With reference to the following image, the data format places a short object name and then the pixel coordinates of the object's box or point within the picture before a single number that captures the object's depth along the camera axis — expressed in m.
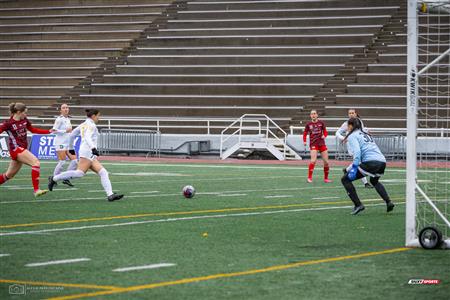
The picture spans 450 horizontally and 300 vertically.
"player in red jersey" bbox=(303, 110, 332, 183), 25.75
